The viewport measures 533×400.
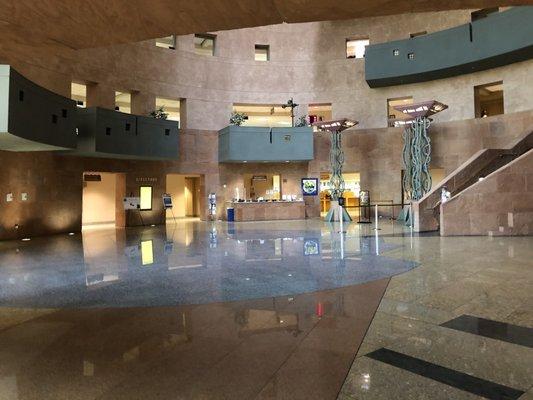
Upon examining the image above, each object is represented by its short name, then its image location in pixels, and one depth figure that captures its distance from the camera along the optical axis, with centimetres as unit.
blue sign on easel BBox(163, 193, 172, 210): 2031
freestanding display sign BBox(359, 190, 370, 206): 2080
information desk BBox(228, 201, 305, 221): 2073
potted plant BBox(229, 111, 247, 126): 2122
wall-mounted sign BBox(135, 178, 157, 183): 2007
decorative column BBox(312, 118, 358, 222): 1931
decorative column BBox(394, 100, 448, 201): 1750
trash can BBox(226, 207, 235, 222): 2112
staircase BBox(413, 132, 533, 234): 1388
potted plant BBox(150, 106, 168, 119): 1934
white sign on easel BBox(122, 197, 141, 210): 1947
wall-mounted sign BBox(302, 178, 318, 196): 2217
